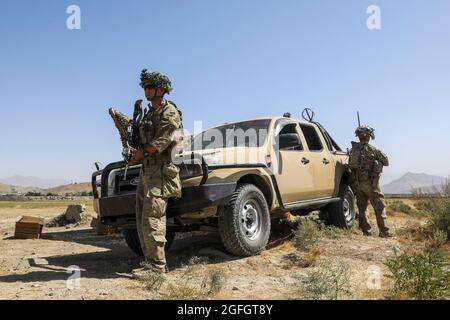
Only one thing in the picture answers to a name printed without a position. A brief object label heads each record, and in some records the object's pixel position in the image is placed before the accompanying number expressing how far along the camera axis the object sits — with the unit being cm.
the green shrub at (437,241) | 577
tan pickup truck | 471
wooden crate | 803
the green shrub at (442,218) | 720
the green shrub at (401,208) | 1383
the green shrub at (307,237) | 548
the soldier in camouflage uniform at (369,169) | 744
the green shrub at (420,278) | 327
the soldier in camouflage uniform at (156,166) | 429
